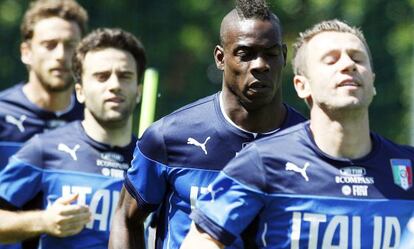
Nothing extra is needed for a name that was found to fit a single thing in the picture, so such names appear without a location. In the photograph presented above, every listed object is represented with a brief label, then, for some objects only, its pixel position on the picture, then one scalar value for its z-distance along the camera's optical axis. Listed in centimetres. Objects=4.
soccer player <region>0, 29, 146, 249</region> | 1372
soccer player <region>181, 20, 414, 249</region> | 1066
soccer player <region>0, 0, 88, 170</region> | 1603
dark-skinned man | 1166
